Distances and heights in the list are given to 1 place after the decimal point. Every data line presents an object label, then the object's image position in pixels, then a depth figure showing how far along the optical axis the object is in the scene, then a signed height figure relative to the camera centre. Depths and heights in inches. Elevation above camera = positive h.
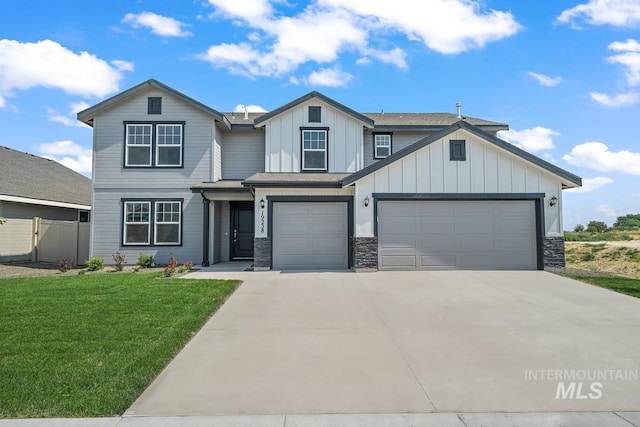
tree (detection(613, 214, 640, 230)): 2300.7 +46.2
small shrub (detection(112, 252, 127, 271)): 518.0 -48.2
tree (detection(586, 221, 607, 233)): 1786.8 +6.6
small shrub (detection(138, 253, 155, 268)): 535.8 -48.1
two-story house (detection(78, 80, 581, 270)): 478.6 +51.8
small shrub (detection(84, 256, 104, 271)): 515.8 -50.6
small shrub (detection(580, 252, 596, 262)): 745.6 -56.8
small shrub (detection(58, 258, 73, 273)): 508.7 -53.7
